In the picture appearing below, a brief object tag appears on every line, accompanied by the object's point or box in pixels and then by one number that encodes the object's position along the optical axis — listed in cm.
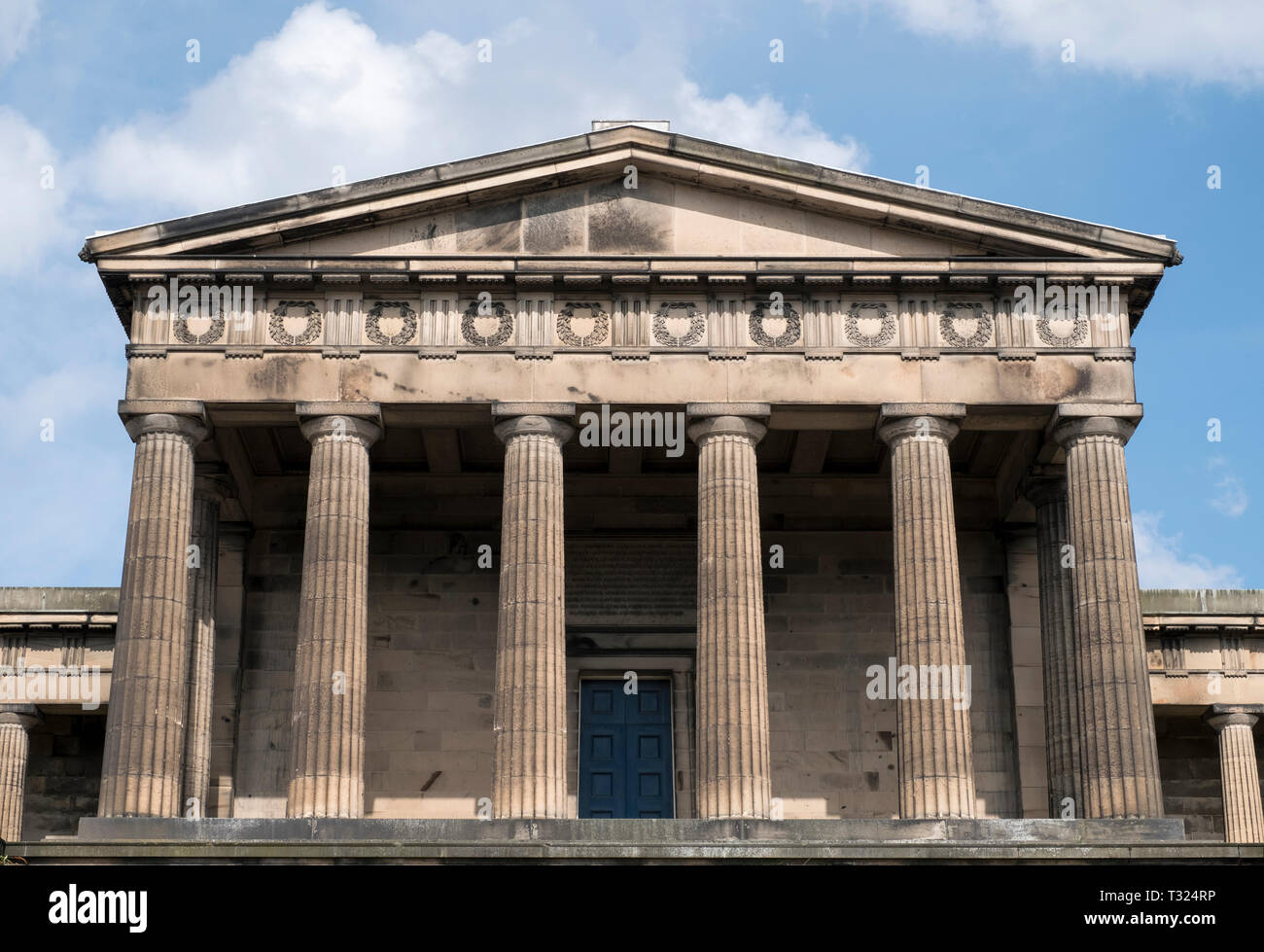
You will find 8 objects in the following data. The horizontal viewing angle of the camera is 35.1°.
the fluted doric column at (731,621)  3506
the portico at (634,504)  3575
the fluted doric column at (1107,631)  3531
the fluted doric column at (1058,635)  3778
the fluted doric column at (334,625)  3491
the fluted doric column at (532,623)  3491
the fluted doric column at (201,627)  3875
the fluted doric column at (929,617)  3509
